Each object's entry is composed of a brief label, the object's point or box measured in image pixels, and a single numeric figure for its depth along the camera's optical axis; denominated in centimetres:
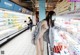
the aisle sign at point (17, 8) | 418
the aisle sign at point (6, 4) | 287
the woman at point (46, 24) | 124
